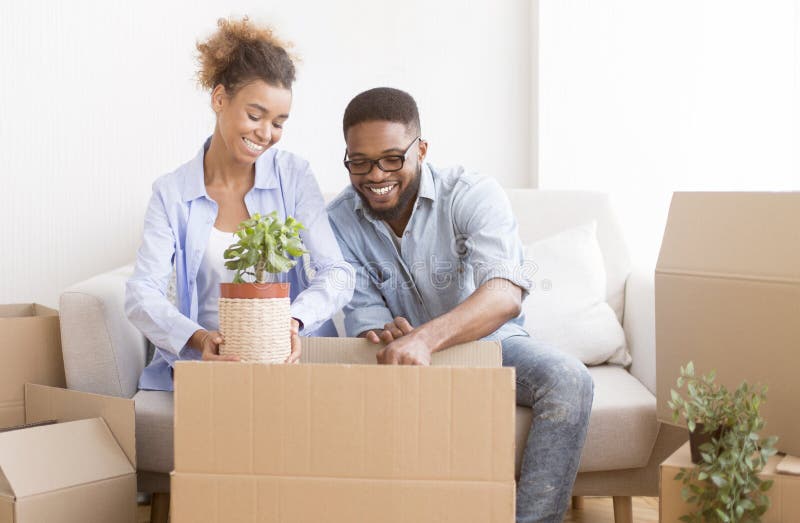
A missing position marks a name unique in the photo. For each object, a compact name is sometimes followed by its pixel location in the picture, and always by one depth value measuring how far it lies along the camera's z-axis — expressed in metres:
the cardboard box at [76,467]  1.56
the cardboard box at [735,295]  1.37
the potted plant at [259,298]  1.38
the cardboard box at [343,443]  1.11
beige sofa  1.79
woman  1.76
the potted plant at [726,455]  1.29
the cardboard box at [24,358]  1.91
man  1.66
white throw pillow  2.16
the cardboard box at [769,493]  1.30
